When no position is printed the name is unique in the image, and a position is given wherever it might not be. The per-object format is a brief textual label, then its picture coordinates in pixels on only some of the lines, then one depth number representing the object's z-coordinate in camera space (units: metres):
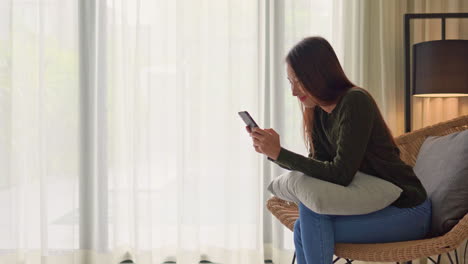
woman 1.39
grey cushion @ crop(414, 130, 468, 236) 1.48
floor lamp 2.11
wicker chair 1.40
